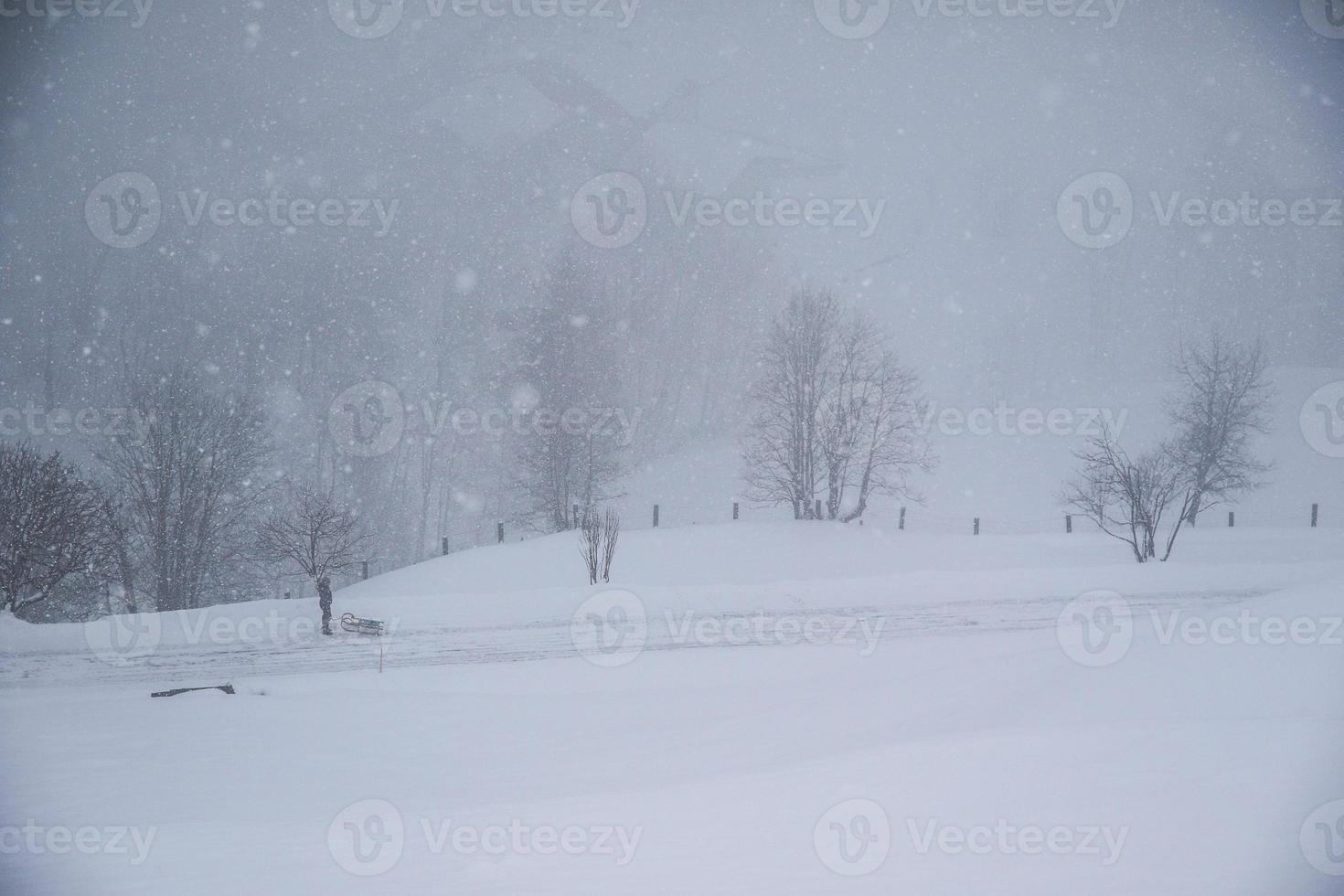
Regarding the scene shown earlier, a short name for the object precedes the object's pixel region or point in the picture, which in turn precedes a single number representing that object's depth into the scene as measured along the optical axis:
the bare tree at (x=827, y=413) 26.73
